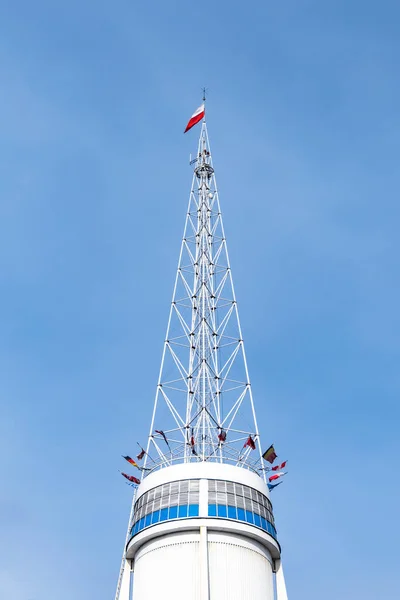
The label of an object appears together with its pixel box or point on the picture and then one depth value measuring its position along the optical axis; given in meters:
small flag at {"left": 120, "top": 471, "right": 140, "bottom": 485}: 85.75
